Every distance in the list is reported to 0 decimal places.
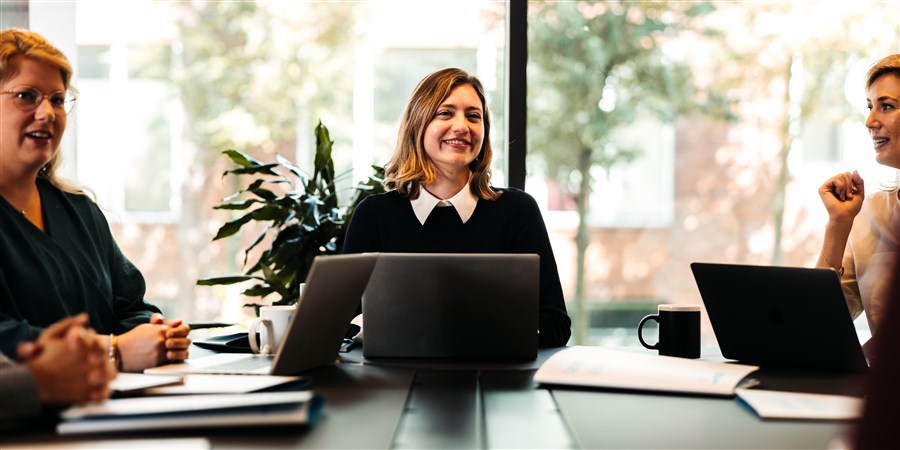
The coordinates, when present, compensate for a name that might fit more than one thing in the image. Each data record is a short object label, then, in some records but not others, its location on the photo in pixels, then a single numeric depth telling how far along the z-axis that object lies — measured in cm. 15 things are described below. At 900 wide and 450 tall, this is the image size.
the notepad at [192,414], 112
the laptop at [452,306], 165
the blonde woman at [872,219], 219
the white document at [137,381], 132
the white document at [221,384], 133
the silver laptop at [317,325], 142
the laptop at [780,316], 155
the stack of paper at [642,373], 144
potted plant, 277
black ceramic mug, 179
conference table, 111
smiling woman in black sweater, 238
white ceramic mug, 172
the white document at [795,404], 125
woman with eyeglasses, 163
